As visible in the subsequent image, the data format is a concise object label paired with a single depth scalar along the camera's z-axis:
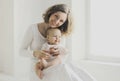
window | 2.30
